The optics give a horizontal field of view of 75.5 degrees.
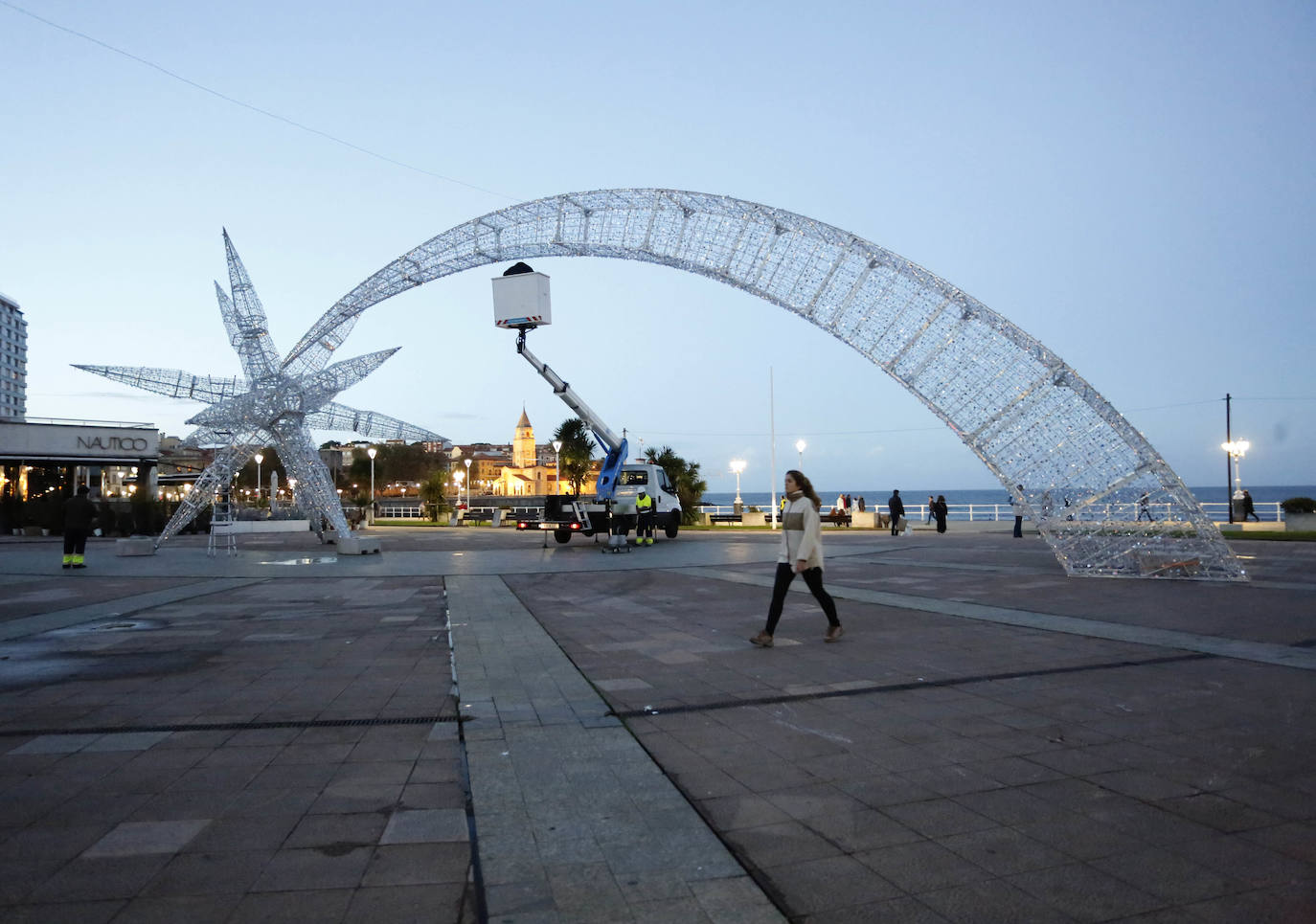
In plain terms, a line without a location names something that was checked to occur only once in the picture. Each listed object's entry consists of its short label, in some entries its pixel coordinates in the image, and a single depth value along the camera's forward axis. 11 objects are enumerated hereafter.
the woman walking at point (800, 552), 8.20
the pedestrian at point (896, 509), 31.44
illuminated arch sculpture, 14.19
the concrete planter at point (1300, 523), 29.73
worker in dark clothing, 18.17
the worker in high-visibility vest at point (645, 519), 24.94
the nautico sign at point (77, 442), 40.56
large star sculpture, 23.48
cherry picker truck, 23.27
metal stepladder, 23.49
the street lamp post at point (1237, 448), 40.22
